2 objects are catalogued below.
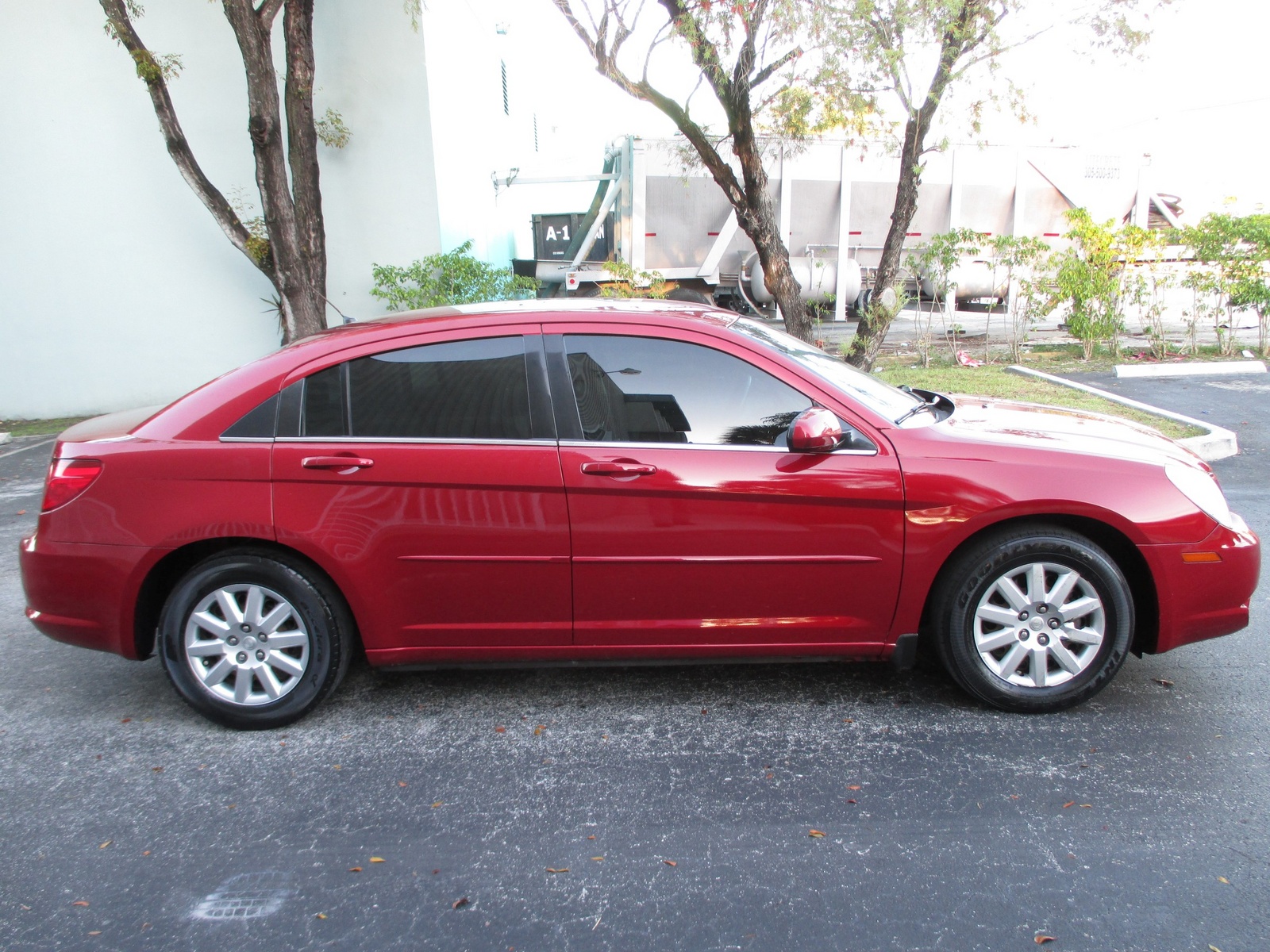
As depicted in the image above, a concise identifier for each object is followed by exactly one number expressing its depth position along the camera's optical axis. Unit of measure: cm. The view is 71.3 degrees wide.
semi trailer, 1495
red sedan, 332
